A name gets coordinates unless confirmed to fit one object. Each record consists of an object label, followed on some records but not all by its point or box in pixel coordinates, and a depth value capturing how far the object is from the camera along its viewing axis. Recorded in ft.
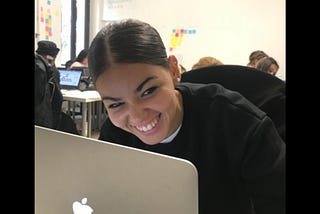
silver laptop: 1.68
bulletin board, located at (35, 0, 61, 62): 14.49
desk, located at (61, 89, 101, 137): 10.04
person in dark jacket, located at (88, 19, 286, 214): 3.26
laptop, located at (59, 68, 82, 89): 13.10
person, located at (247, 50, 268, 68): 8.90
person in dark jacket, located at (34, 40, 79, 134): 7.92
